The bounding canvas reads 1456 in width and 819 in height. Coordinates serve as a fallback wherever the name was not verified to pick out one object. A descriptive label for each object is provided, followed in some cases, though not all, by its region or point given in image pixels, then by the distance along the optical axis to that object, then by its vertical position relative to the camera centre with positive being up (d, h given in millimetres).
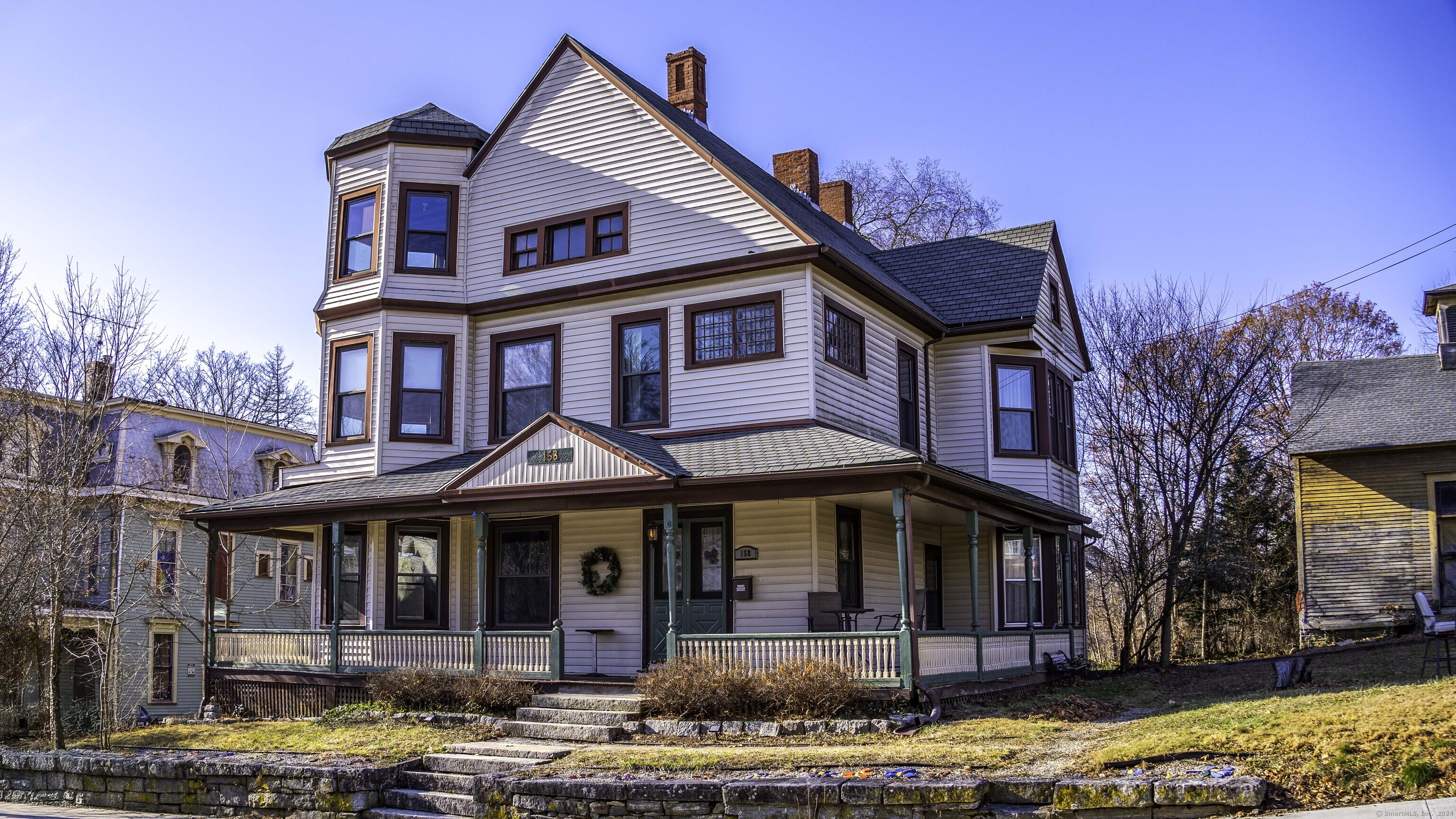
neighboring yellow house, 23609 +999
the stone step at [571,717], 13719 -1998
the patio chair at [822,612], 15969 -870
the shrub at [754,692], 13133 -1614
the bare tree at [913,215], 41594 +11755
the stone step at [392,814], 11523 -2585
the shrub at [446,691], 15094 -1827
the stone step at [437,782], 11852 -2364
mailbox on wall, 16641 -567
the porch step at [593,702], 14039 -1862
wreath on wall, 17688 -338
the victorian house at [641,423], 16203 +2032
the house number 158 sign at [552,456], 16125 +1292
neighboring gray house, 29016 -115
